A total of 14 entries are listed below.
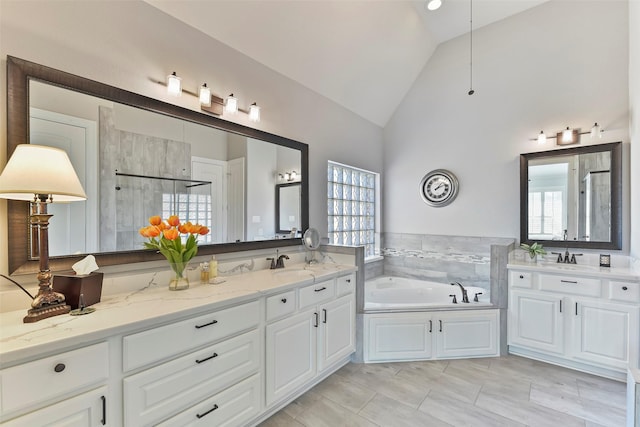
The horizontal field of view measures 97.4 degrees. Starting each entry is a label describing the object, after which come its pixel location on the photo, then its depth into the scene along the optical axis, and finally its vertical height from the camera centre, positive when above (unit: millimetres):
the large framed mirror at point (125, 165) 1442 +328
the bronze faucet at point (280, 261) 2625 -453
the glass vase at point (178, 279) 1756 -426
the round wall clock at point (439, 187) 3789 +361
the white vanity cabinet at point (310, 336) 1920 -957
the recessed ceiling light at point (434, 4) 2979 +2243
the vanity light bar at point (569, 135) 2891 +851
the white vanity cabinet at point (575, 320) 2379 -973
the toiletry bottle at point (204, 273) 1992 -426
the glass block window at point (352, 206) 3559 +102
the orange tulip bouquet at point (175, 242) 1664 -182
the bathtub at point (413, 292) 3498 -1012
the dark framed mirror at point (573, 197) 2842 +181
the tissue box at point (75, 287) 1371 -367
